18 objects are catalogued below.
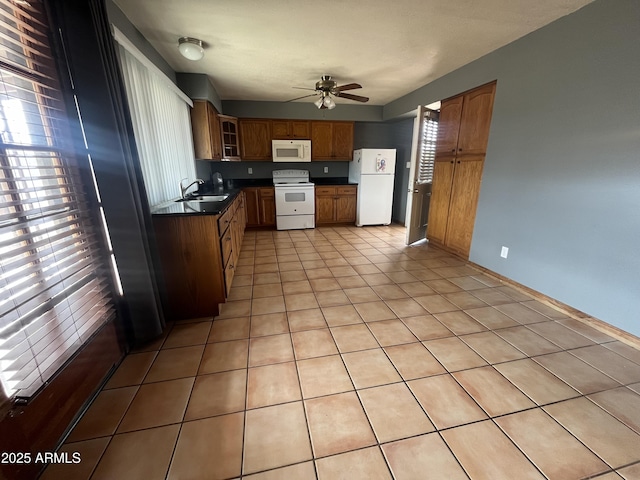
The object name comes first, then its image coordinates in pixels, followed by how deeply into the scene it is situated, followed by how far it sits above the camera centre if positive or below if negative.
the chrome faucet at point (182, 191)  2.90 -0.26
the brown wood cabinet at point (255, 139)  4.99 +0.50
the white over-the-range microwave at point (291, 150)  5.12 +0.30
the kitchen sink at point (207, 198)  3.13 -0.37
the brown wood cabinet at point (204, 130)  3.62 +0.50
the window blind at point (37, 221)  1.07 -0.25
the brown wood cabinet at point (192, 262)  2.08 -0.76
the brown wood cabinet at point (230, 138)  4.45 +0.49
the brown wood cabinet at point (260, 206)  5.07 -0.74
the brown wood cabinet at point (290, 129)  5.09 +0.69
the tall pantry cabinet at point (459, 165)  3.05 +0.01
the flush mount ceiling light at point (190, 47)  2.45 +1.06
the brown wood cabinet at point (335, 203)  5.32 -0.74
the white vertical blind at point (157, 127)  2.14 +0.37
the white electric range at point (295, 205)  5.02 -0.72
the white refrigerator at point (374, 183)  5.12 -0.32
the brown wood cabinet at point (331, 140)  5.28 +0.50
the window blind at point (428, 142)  3.76 +0.32
